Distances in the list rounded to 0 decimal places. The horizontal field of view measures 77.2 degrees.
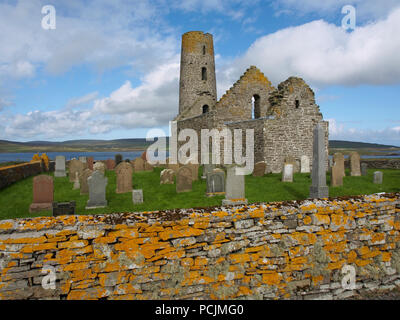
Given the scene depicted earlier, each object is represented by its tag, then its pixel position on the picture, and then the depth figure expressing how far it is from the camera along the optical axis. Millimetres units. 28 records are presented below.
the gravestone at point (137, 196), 7875
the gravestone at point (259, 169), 12883
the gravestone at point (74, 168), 12726
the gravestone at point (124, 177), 9648
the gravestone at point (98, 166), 13121
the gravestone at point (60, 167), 14873
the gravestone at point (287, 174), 11102
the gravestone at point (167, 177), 11641
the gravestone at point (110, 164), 18375
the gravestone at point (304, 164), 14264
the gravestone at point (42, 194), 7367
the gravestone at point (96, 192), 7551
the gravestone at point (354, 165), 12797
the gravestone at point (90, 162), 16136
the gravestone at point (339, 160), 10032
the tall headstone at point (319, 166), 7742
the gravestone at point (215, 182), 8617
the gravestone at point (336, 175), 9898
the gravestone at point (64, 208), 6005
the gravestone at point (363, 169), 13133
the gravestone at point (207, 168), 11934
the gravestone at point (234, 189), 6891
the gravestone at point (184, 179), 9469
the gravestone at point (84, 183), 9617
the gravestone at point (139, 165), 16872
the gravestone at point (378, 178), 10594
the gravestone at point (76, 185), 10852
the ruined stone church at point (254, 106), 14523
